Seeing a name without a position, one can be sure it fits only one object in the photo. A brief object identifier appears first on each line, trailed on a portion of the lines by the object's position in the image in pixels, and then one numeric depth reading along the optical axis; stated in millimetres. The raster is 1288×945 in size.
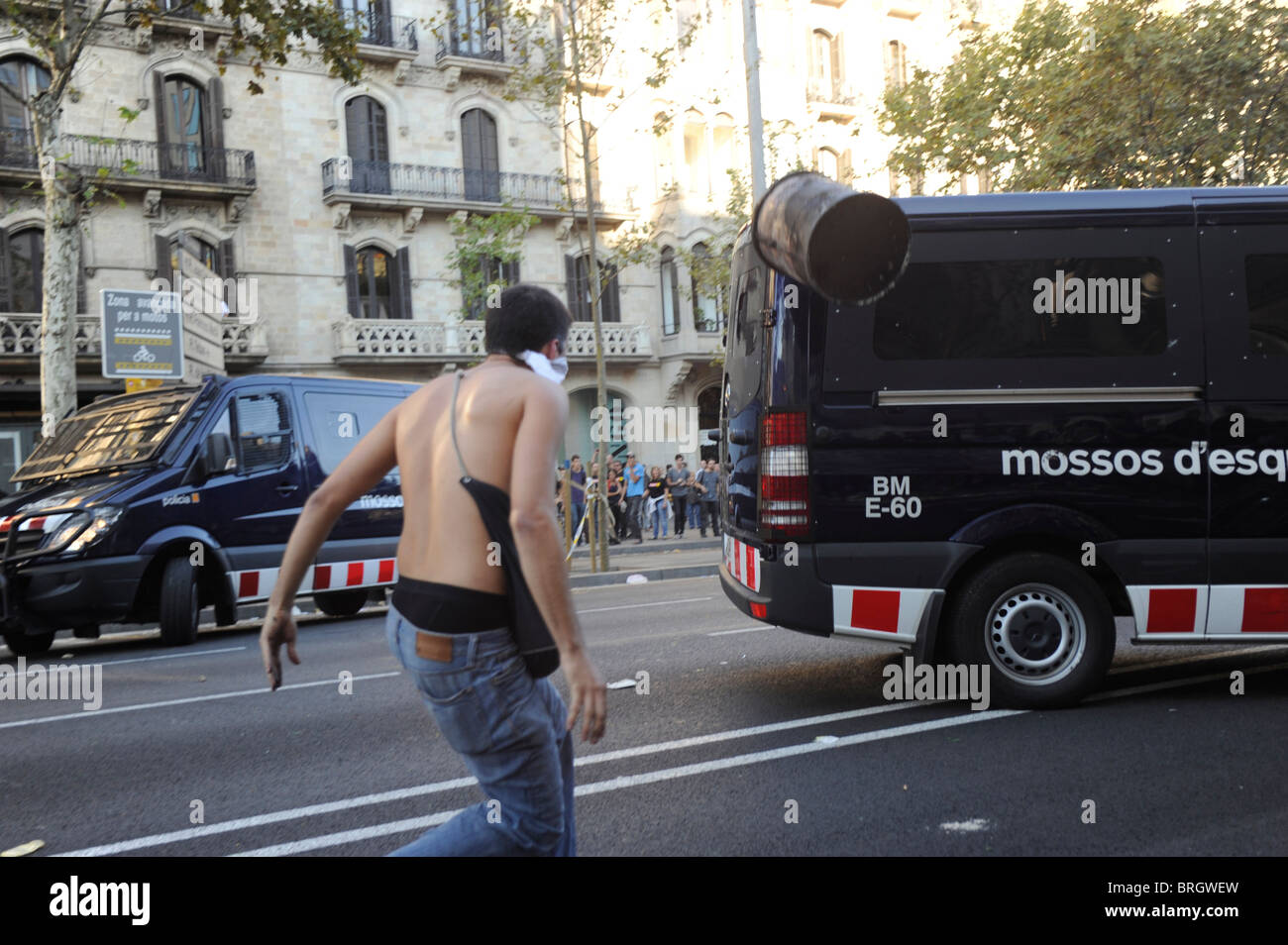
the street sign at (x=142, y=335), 14680
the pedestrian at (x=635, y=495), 24969
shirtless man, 2830
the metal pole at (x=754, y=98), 16938
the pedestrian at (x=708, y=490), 25453
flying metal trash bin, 3676
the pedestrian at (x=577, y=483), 24312
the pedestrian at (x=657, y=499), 26328
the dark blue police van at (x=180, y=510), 10258
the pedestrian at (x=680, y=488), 26219
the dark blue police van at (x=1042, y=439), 6148
